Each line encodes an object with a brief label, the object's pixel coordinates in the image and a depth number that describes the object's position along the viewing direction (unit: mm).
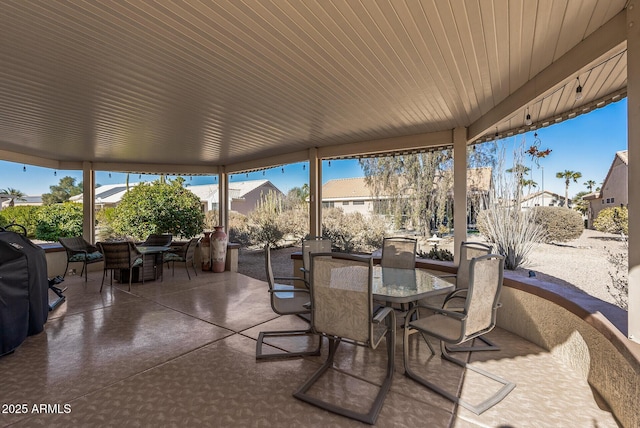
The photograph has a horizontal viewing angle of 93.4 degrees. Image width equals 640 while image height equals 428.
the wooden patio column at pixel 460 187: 4887
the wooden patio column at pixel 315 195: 6477
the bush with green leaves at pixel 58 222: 10930
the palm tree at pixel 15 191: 19897
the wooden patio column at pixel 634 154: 1884
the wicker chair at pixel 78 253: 6027
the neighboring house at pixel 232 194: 17203
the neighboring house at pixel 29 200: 19797
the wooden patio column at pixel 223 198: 8781
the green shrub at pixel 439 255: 5176
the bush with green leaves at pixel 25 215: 10797
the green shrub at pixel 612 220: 3809
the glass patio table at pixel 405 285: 2463
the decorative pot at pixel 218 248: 6910
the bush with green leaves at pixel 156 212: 8477
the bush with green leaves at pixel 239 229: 12281
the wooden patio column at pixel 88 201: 7664
